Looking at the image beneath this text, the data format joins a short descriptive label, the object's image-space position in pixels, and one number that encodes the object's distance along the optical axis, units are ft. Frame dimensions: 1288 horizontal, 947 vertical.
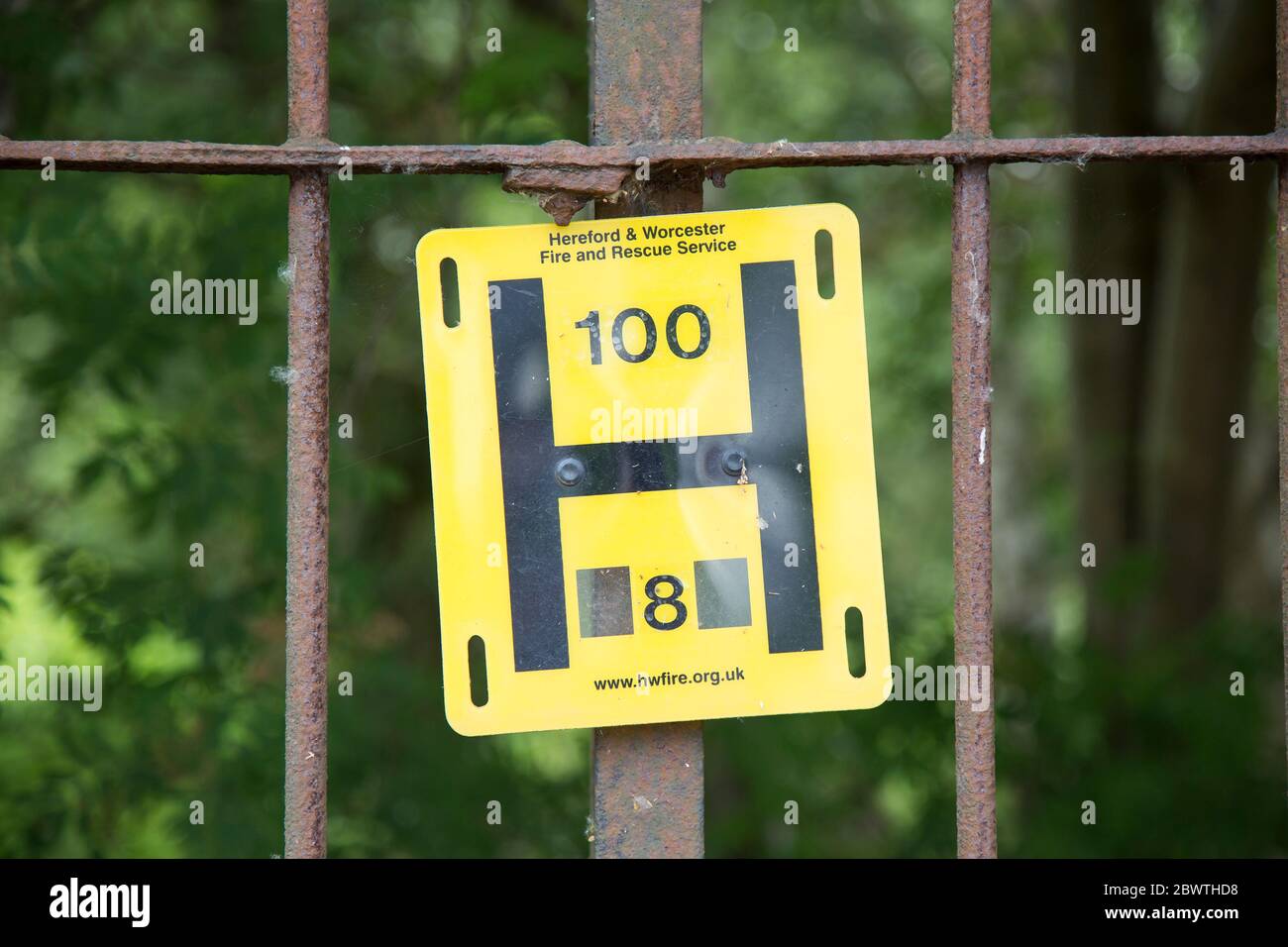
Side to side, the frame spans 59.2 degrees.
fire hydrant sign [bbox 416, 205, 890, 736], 3.78
